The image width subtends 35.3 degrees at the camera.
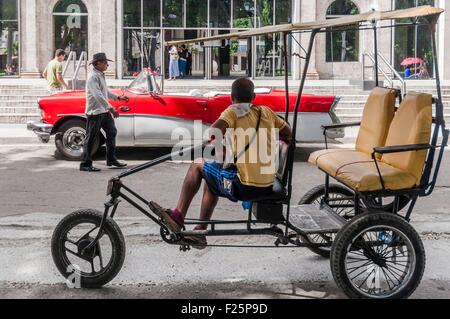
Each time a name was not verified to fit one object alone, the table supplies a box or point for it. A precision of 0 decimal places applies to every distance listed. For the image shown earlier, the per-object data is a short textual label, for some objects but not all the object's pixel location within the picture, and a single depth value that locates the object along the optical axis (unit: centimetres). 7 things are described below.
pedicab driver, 511
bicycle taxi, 487
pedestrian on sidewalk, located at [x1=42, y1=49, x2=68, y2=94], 1630
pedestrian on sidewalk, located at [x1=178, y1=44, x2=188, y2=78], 2733
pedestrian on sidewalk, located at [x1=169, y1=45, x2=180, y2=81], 2680
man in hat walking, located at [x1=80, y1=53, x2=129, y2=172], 1076
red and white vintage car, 1179
